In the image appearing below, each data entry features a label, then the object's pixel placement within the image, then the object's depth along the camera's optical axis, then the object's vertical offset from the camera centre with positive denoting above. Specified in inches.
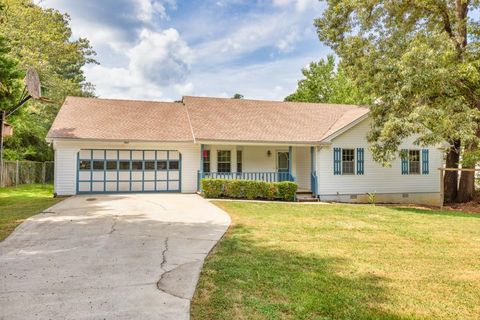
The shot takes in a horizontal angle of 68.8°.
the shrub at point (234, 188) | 613.9 -31.9
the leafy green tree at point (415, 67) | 541.6 +166.9
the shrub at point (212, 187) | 609.3 -29.9
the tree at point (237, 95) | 1811.0 +388.0
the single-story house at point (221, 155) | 653.9 +30.6
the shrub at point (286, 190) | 625.6 -36.2
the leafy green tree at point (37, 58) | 894.4 +311.2
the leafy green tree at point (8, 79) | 507.8 +137.8
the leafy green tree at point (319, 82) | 1444.4 +364.2
